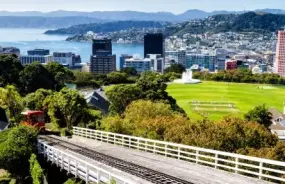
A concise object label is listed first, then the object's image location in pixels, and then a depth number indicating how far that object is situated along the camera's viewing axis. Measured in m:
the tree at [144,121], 29.19
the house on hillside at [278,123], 57.38
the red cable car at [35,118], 34.44
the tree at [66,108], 37.50
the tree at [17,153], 23.09
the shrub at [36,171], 20.44
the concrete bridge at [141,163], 16.84
